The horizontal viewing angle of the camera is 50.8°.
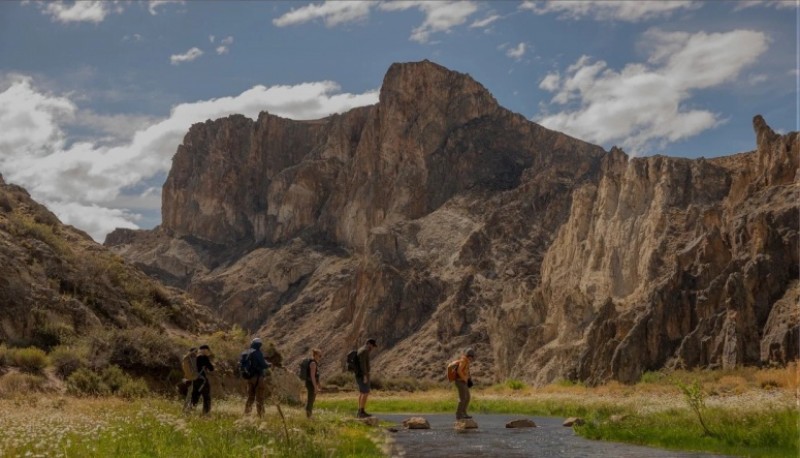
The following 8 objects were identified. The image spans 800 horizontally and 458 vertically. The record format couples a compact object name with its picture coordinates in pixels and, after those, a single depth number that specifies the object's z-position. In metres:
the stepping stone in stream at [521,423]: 28.07
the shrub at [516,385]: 79.12
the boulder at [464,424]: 24.36
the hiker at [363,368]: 22.28
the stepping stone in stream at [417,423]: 26.83
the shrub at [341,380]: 92.31
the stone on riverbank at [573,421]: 27.06
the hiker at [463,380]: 22.18
